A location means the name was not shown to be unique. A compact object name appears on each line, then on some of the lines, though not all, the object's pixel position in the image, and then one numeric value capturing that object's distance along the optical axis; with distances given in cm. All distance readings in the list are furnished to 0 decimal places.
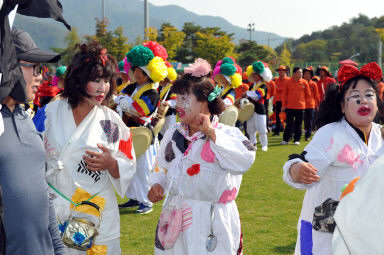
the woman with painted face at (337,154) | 315
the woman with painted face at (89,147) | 320
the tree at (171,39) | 4481
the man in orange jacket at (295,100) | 1311
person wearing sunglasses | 222
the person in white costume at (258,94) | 1166
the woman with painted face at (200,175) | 321
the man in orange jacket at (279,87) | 1440
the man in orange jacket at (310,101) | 1371
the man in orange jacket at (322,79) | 1444
